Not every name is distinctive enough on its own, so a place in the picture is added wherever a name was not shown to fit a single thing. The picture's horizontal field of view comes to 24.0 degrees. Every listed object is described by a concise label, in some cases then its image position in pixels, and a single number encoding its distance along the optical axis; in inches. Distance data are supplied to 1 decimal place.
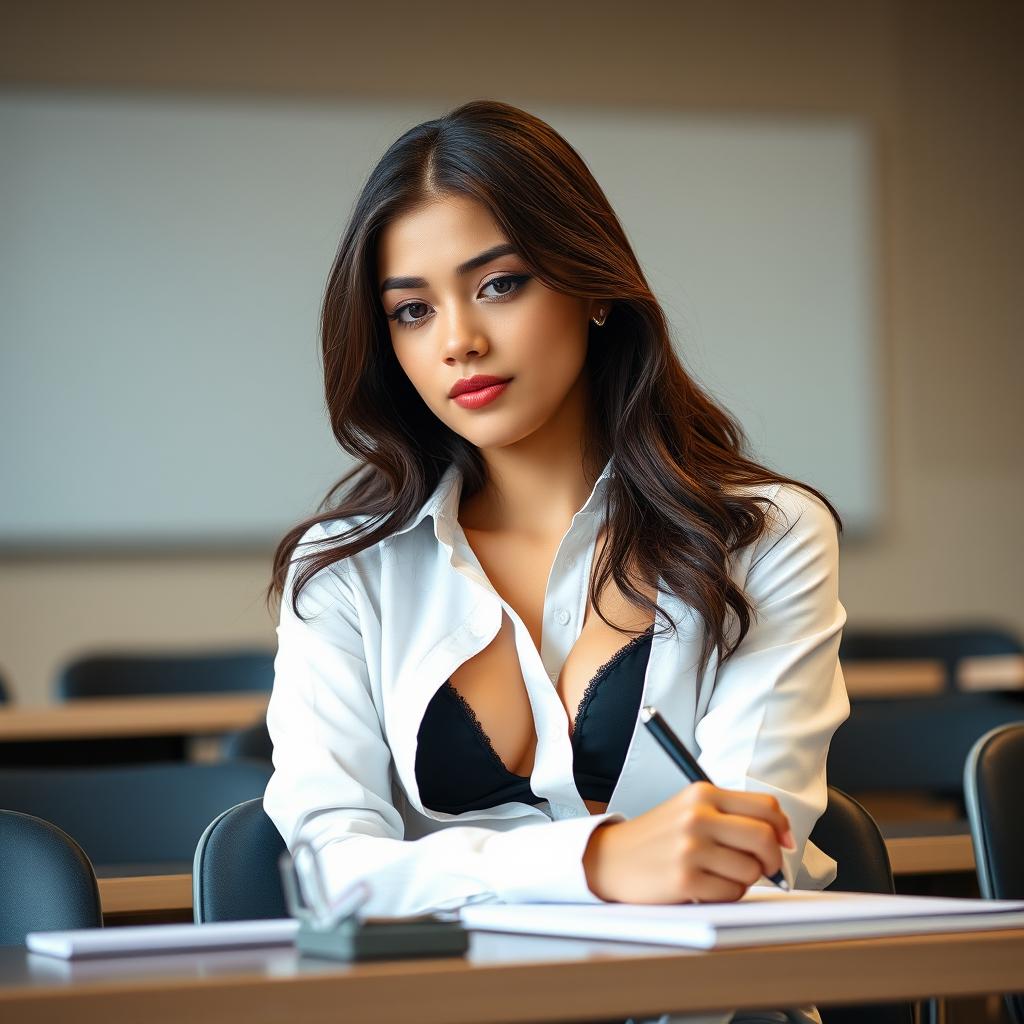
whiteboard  205.0
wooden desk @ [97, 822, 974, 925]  63.5
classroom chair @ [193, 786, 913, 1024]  59.0
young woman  62.7
